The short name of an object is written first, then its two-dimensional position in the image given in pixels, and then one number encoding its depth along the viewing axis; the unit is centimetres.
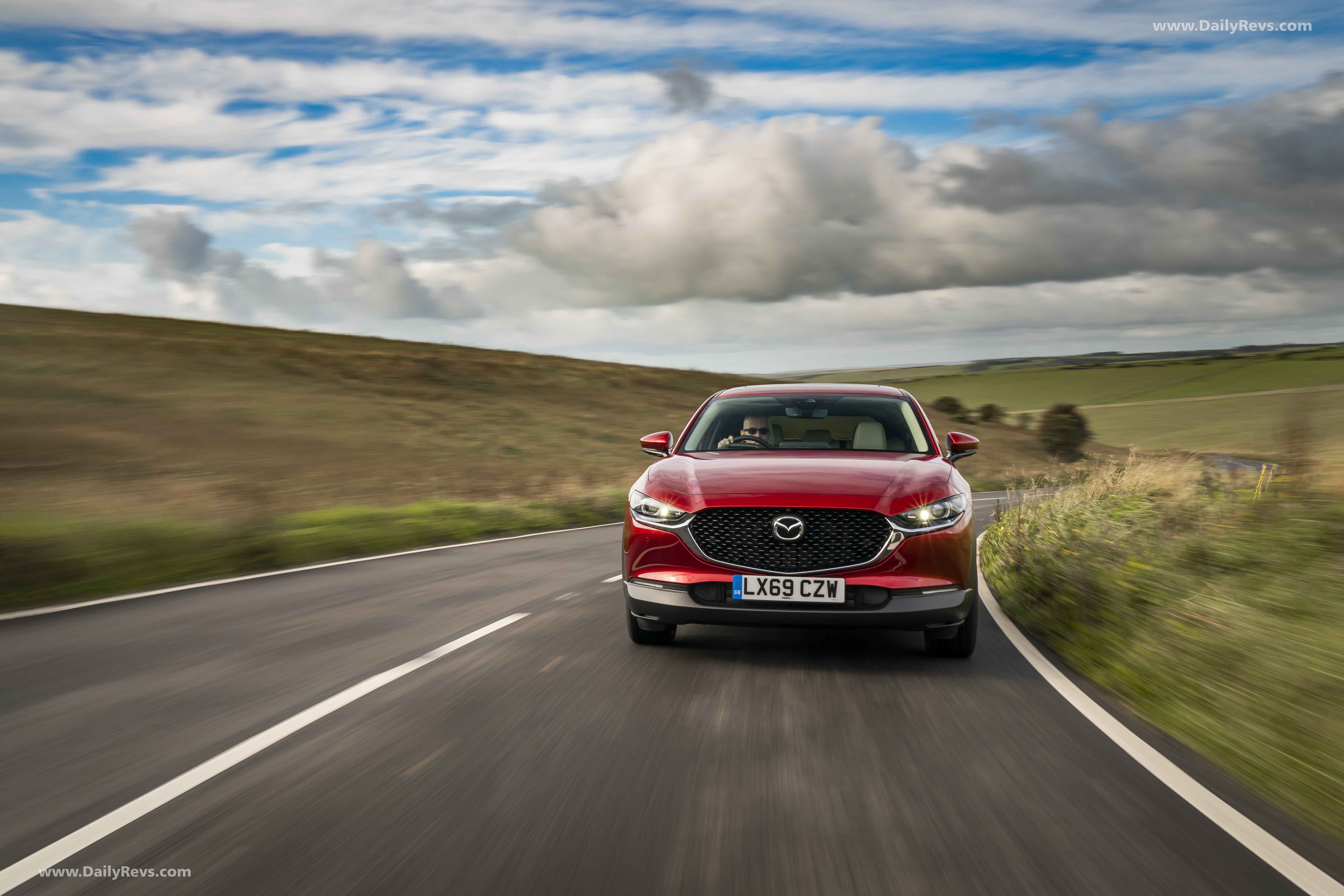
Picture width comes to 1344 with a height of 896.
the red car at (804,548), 571
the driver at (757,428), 761
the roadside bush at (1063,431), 5525
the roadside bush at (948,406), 6650
